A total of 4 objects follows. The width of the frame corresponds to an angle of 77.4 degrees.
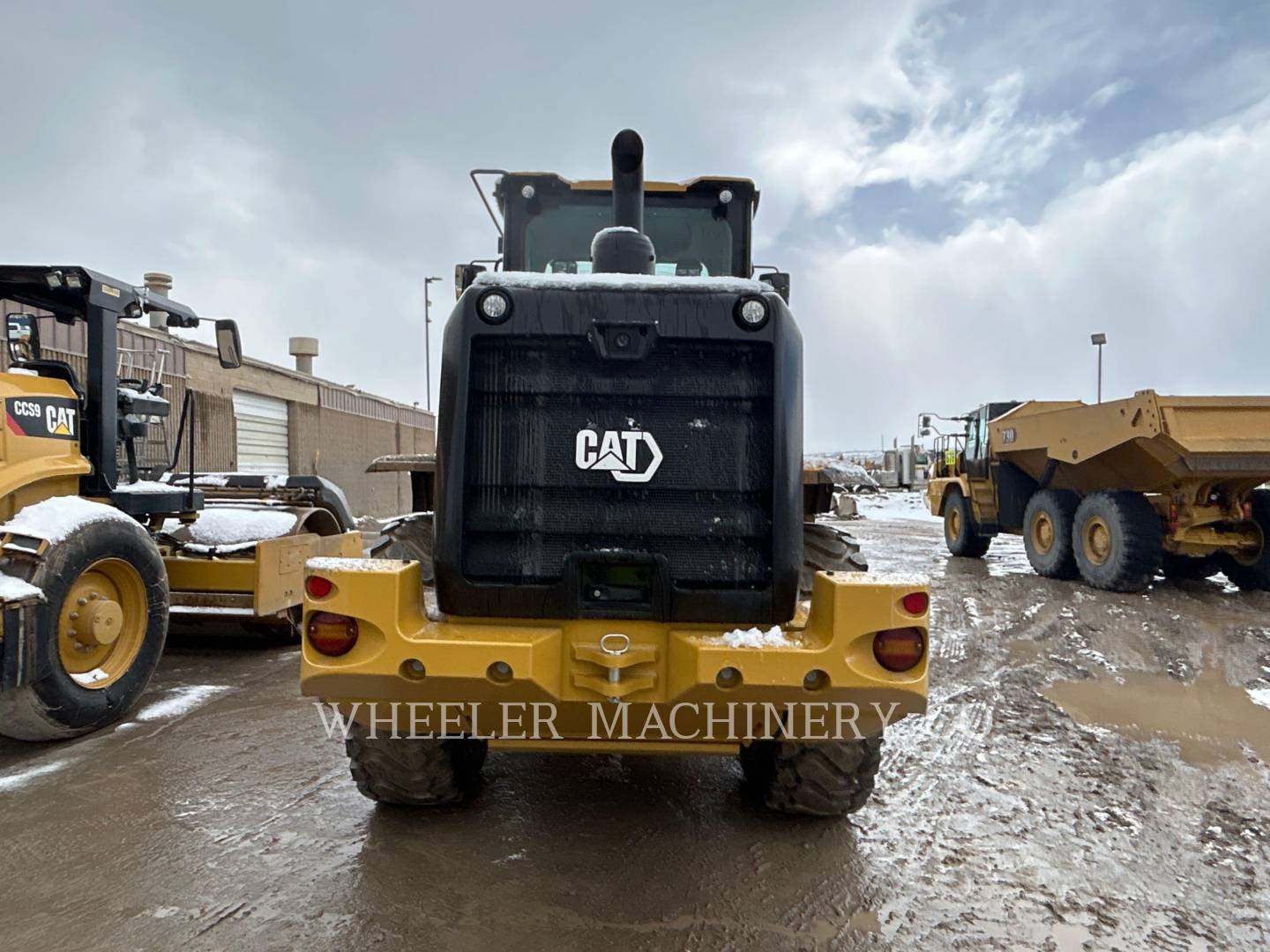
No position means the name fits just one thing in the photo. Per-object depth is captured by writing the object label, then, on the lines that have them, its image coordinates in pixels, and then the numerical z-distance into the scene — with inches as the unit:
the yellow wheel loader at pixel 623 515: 98.7
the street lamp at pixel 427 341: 895.7
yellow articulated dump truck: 307.9
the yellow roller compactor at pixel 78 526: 141.3
